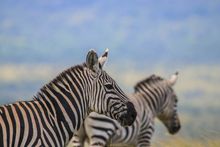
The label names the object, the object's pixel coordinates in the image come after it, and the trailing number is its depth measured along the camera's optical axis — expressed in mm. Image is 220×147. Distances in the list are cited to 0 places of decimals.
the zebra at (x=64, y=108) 15430
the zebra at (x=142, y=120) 27422
